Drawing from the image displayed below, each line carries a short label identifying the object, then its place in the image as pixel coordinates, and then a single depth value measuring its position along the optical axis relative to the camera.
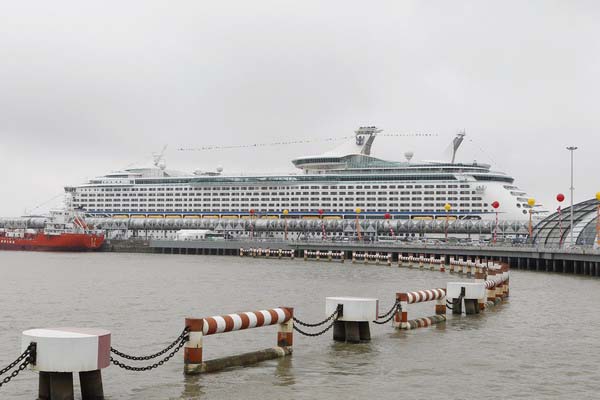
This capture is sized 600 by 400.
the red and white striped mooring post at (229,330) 14.64
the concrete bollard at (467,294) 25.64
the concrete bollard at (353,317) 18.33
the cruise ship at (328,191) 125.00
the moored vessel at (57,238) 116.69
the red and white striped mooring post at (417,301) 21.50
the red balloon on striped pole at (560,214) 65.38
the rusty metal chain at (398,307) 21.53
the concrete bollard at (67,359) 11.91
